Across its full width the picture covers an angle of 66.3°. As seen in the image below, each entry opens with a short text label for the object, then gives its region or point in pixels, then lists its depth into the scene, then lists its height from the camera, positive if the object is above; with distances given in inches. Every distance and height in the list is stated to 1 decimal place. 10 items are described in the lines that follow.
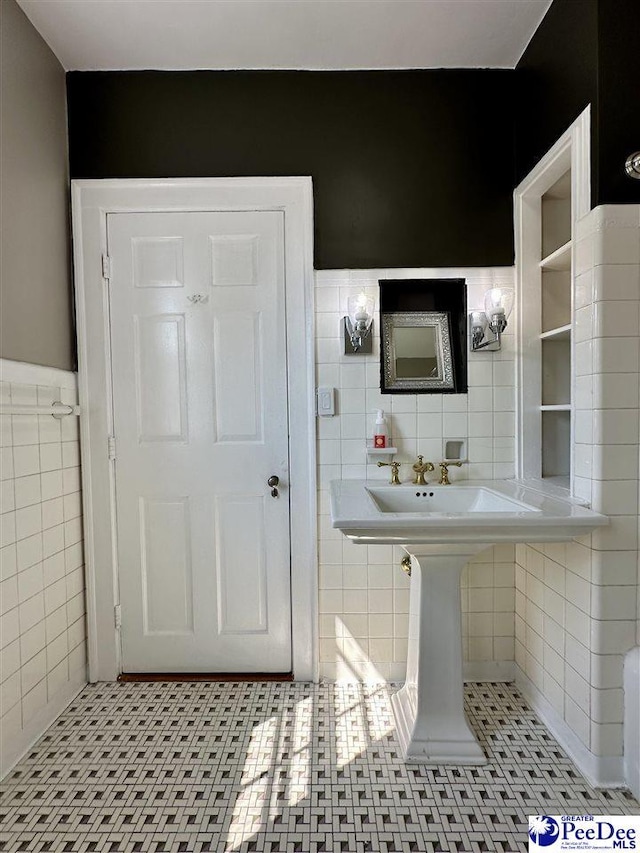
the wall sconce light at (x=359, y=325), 80.8 +14.1
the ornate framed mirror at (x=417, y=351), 86.2 +10.3
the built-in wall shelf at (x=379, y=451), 82.0 -7.0
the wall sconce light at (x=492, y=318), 79.7 +15.0
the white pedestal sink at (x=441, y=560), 59.2 -20.4
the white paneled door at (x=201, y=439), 85.1 -4.7
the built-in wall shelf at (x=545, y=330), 83.9 +13.3
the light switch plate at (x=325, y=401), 84.7 +1.6
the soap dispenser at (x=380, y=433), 82.9 -4.0
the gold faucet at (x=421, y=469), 82.9 -10.2
